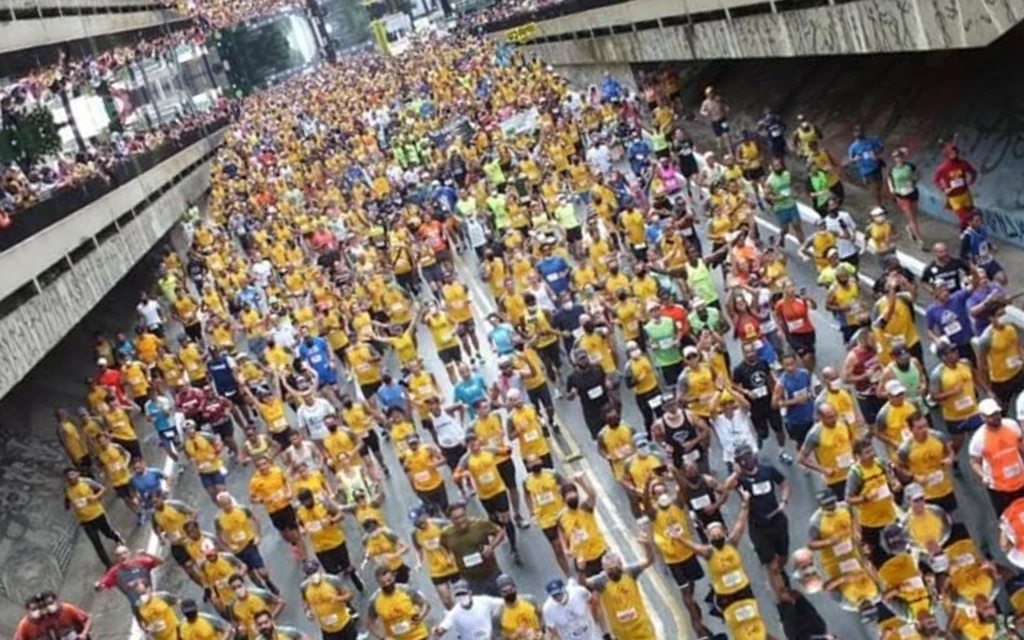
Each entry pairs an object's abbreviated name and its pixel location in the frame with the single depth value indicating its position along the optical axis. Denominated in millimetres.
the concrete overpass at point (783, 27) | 17422
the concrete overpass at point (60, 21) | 29703
